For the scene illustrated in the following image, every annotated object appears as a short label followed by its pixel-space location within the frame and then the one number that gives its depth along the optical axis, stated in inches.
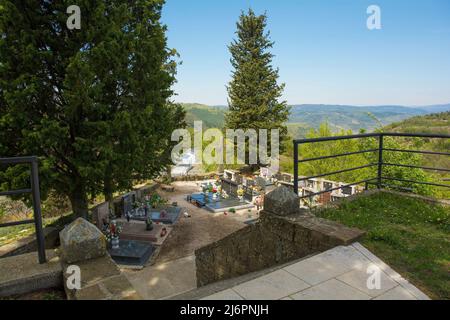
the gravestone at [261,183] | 877.3
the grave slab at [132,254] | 423.5
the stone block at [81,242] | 107.3
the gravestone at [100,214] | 535.8
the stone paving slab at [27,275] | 99.3
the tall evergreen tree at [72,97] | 358.3
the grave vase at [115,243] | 450.7
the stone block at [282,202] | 163.3
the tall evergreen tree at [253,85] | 1218.6
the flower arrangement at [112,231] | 475.2
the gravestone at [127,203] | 669.9
